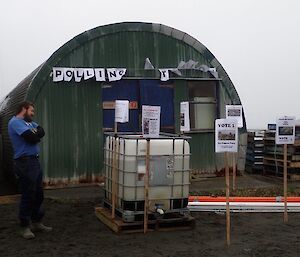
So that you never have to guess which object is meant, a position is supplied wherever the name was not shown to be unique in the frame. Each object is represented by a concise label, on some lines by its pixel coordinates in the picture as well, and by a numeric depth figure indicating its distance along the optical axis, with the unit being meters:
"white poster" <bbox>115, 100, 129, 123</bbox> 8.05
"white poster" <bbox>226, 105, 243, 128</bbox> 11.12
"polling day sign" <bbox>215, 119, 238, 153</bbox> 6.88
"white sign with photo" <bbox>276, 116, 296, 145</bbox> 8.27
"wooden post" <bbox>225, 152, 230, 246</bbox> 6.71
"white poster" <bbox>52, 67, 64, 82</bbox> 11.68
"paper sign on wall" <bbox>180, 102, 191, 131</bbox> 9.76
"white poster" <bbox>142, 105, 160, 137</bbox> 7.21
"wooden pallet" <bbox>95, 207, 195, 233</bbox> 7.30
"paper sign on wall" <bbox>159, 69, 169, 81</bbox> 12.71
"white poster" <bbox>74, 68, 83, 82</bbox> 11.82
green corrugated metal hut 11.77
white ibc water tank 7.36
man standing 7.04
